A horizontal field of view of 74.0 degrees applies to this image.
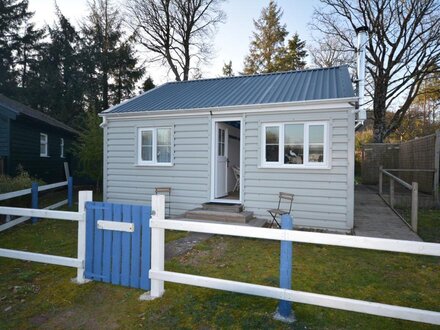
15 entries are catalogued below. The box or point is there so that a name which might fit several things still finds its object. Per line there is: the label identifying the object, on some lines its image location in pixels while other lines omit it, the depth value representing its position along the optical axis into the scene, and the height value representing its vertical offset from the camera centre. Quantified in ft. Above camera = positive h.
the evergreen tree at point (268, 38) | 91.76 +39.44
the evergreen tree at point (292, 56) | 88.99 +33.19
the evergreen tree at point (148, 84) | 67.04 +17.66
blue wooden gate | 12.35 -3.72
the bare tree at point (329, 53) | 75.61 +32.58
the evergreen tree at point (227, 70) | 112.91 +35.40
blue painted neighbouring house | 43.86 +2.85
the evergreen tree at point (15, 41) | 86.99 +36.31
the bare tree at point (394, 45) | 60.75 +25.95
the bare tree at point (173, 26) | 77.92 +36.69
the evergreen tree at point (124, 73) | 79.40 +24.09
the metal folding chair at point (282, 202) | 24.78 -3.45
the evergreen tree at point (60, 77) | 77.41 +22.16
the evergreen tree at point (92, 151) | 47.47 +1.47
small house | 24.12 +1.62
